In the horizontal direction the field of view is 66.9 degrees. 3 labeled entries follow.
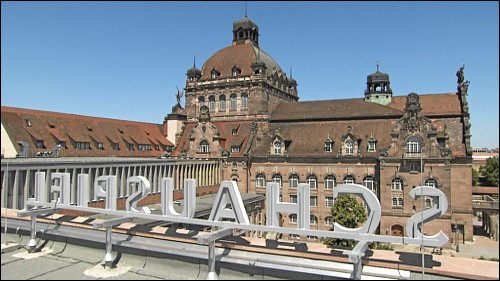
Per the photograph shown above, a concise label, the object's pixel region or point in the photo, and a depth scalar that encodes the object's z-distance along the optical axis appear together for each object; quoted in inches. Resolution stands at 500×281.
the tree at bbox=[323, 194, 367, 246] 1513.3
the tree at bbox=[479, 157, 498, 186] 3112.7
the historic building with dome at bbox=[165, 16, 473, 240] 1764.3
